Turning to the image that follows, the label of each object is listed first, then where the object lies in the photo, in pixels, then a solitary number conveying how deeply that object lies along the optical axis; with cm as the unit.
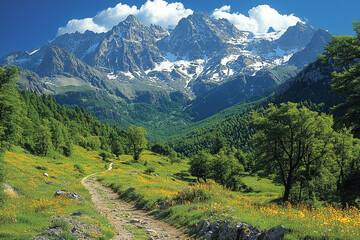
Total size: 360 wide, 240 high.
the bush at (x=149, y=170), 6825
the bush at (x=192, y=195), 1927
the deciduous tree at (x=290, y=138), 2547
